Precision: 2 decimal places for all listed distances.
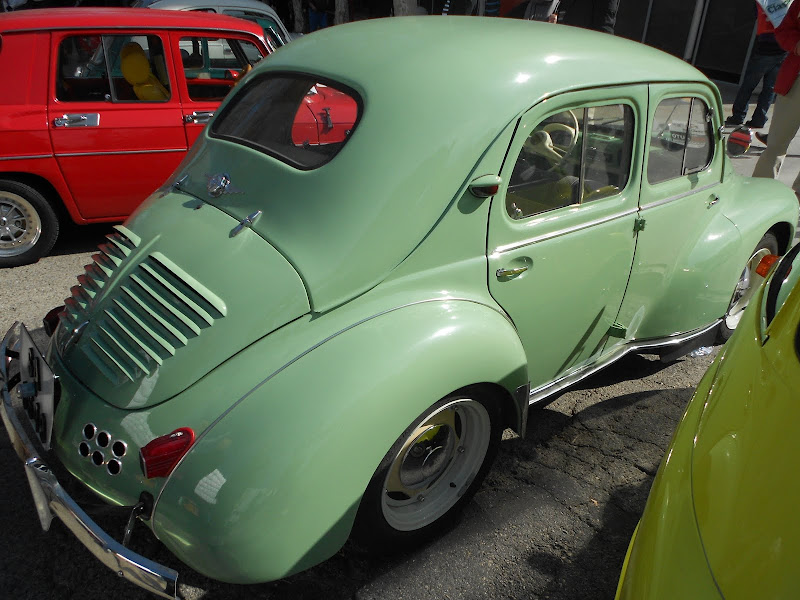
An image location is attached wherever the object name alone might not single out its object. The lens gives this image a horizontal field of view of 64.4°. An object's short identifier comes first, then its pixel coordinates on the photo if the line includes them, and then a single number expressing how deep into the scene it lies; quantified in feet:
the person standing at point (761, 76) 25.93
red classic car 14.64
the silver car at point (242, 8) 25.05
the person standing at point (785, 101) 17.56
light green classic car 6.25
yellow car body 4.15
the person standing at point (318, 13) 48.98
